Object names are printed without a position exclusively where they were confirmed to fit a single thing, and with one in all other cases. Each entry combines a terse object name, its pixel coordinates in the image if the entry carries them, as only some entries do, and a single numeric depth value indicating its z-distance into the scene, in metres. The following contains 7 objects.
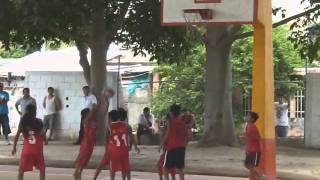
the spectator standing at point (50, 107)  21.30
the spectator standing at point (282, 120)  21.86
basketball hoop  12.95
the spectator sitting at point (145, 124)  21.14
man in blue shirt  19.69
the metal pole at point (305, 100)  20.23
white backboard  12.73
